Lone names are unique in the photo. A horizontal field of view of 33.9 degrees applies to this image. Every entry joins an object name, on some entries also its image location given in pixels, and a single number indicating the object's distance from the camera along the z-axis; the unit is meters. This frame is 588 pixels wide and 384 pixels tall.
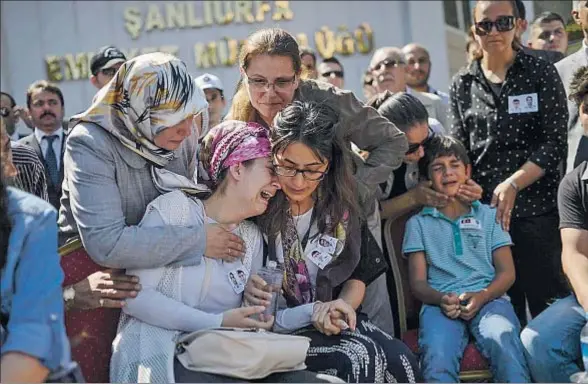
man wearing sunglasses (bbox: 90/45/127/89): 6.39
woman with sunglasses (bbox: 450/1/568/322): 4.53
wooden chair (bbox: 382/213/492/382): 4.25
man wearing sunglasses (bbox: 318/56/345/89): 7.18
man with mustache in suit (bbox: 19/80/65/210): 6.38
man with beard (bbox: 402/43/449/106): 6.91
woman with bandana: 2.94
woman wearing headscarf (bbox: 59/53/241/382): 3.03
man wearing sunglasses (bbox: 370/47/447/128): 6.04
